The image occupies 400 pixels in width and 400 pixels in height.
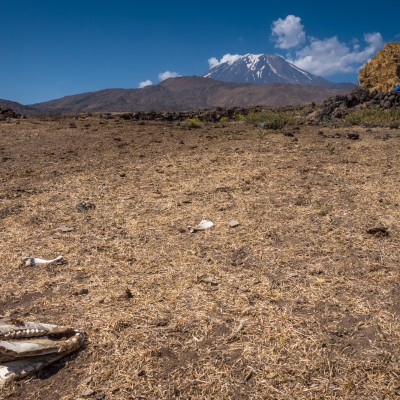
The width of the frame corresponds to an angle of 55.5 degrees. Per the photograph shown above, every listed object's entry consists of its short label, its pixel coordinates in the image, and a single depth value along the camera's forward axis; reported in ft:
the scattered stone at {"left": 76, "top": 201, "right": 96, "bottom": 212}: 20.01
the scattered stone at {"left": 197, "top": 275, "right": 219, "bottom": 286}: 12.59
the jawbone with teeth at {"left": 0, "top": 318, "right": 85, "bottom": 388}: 8.82
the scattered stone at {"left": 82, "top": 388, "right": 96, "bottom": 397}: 8.29
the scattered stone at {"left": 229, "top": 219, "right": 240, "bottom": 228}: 17.31
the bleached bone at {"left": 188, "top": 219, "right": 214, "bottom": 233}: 17.10
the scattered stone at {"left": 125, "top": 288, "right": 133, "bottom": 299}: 11.79
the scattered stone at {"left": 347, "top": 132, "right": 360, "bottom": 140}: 39.27
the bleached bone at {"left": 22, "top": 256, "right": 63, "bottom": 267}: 14.11
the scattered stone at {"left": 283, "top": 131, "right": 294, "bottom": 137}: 42.29
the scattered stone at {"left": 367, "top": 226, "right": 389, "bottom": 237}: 15.60
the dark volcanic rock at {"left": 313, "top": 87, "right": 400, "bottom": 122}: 70.79
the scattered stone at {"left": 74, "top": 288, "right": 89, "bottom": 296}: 12.15
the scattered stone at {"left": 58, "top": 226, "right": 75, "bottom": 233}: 17.39
